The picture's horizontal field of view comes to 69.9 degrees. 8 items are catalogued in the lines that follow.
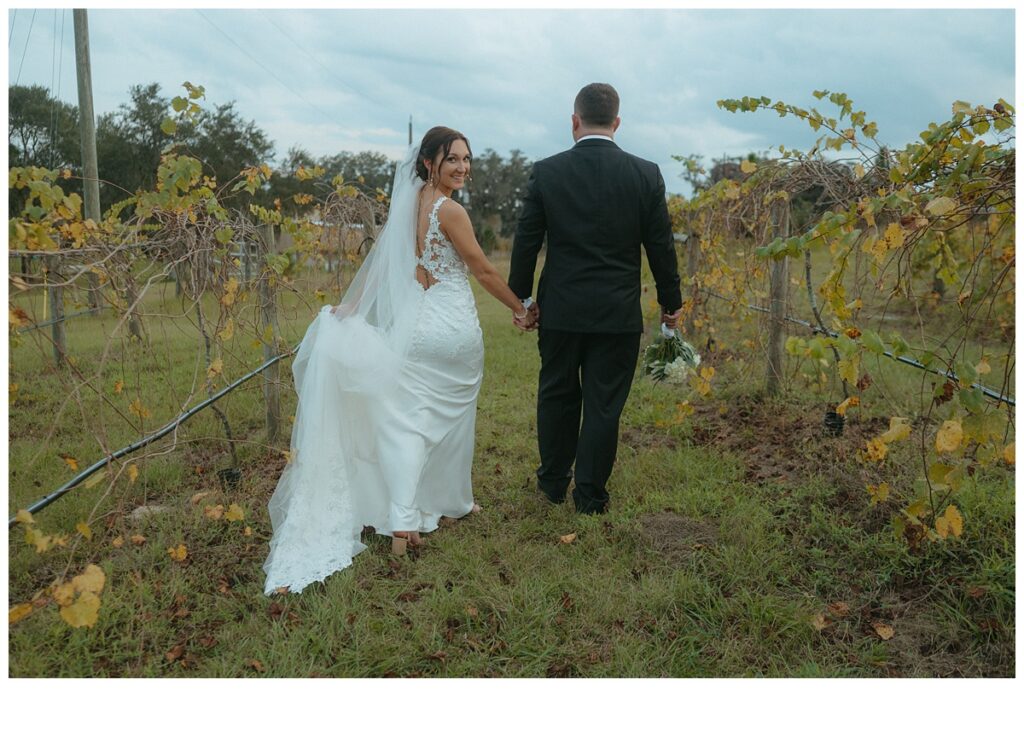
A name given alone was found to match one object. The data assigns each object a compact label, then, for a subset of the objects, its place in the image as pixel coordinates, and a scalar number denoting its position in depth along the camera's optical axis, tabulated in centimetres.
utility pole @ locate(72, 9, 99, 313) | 956
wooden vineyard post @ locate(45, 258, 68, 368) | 580
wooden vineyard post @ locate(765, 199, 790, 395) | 495
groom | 332
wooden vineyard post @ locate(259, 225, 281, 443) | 432
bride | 329
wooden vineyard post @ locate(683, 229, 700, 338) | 774
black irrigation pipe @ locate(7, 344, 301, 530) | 289
